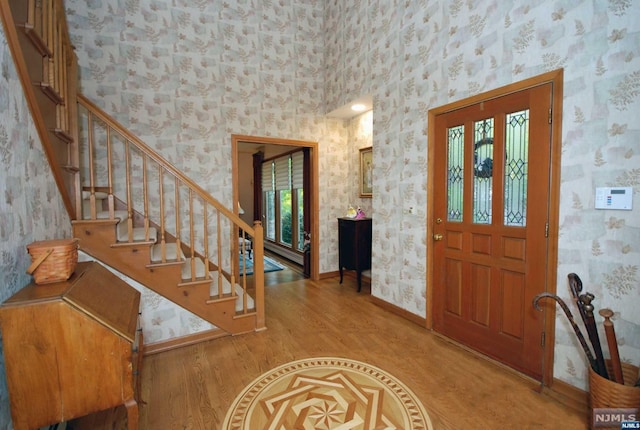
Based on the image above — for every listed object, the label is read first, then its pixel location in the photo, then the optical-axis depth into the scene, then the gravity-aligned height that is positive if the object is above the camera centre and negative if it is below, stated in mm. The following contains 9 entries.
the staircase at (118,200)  1728 +14
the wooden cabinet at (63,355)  1184 -625
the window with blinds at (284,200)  6004 +1
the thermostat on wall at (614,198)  1676 -4
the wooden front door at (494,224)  2092 -198
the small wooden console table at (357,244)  4098 -608
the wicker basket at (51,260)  1362 -266
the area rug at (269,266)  5375 -1215
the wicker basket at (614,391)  1477 -973
